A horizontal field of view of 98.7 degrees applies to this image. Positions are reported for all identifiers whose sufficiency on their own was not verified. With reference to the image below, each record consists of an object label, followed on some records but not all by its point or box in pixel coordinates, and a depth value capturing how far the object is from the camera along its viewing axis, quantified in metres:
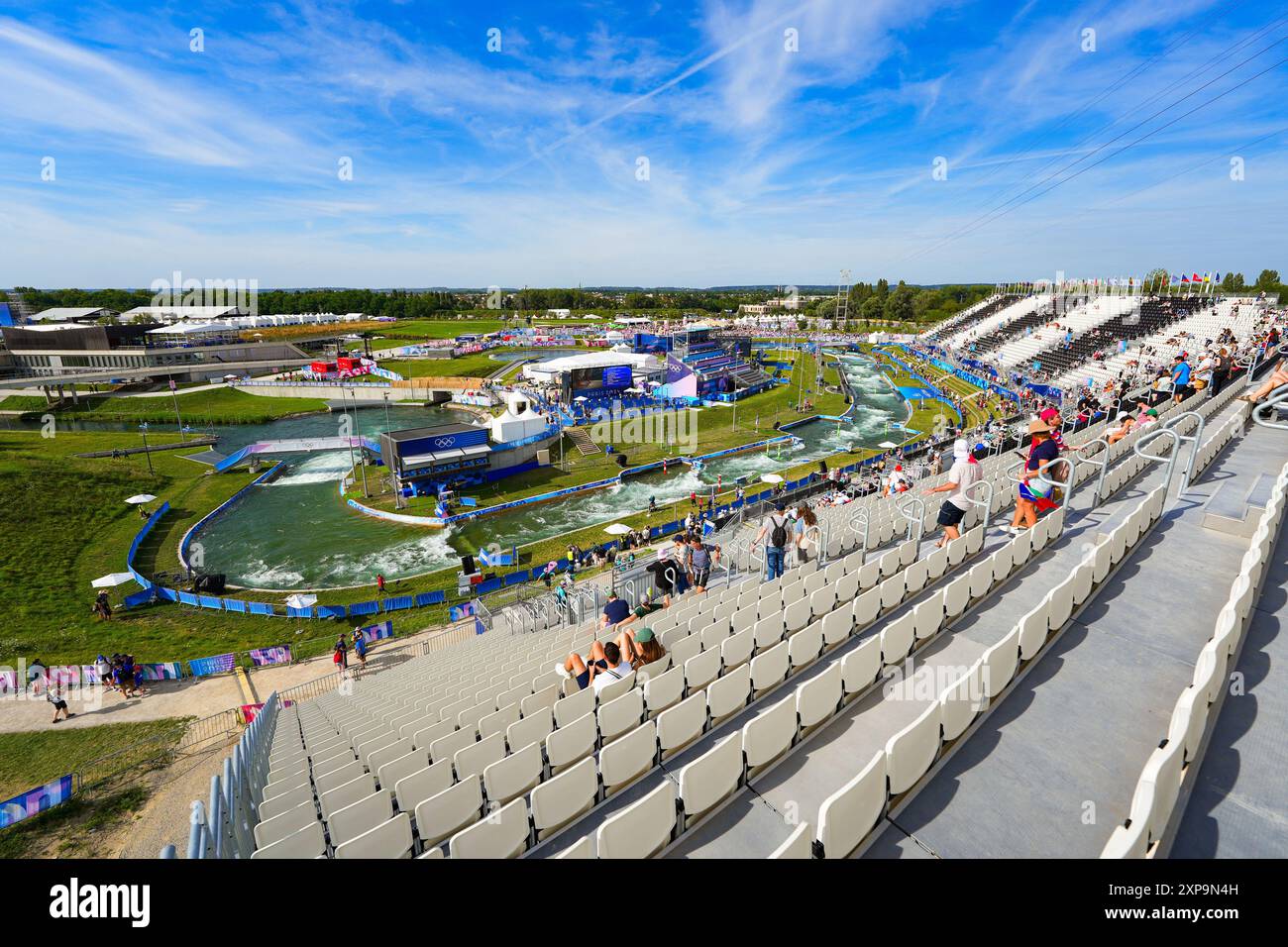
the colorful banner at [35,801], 10.84
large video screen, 60.41
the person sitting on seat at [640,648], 8.30
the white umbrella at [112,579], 22.22
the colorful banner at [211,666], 17.61
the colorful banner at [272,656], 18.41
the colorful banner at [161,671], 17.31
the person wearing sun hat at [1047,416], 12.58
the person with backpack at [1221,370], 22.91
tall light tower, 147.35
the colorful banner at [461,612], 21.39
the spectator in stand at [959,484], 10.70
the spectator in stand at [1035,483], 11.03
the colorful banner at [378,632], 20.14
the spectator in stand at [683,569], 14.67
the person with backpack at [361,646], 18.14
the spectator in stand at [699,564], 14.21
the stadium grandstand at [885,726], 4.89
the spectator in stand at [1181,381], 21.40
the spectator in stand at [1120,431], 16.86
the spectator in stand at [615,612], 9.98
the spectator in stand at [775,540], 12.64
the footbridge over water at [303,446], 44.61
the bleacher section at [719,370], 63.34
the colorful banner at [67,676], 16.78
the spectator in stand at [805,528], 13.16
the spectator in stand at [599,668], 7.87
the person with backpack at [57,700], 15.16
